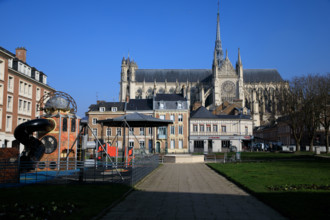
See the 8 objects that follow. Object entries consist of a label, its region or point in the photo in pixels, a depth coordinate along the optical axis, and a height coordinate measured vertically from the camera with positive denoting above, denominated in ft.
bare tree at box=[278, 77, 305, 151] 131.75 +14.90
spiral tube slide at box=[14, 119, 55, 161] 63.05 +0.43
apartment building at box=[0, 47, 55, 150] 111.18 +17.94
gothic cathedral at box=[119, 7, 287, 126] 327.84 +61.45
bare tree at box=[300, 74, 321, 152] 122.62 +14.81
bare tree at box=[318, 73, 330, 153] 120.88 +15.43
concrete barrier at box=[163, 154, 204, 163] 107.24 -6.73
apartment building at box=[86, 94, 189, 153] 180.45 +8.71
